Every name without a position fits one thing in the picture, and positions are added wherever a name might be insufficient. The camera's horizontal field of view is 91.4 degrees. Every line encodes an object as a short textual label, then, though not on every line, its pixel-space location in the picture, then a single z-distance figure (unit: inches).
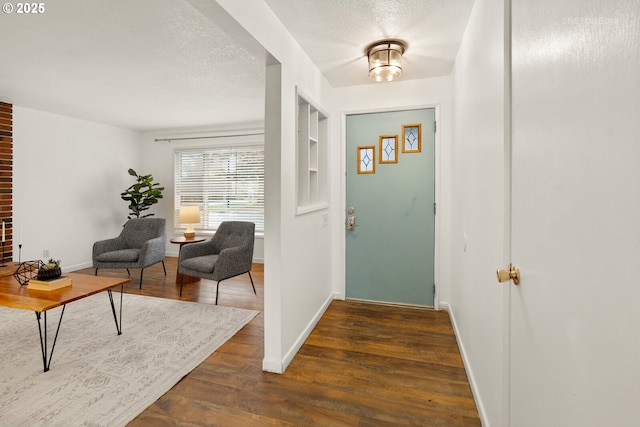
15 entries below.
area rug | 68.1
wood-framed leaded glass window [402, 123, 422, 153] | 125.1
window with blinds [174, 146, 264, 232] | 218.2
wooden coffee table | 80.6
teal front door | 125.1
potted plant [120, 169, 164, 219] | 204.5
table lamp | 183.8
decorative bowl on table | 94.2
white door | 21.5
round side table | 159.9
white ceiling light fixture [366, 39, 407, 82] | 95.4
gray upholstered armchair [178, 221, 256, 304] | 134.2
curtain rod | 214.3
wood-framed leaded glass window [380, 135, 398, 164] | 127.3
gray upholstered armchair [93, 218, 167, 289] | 157.8
